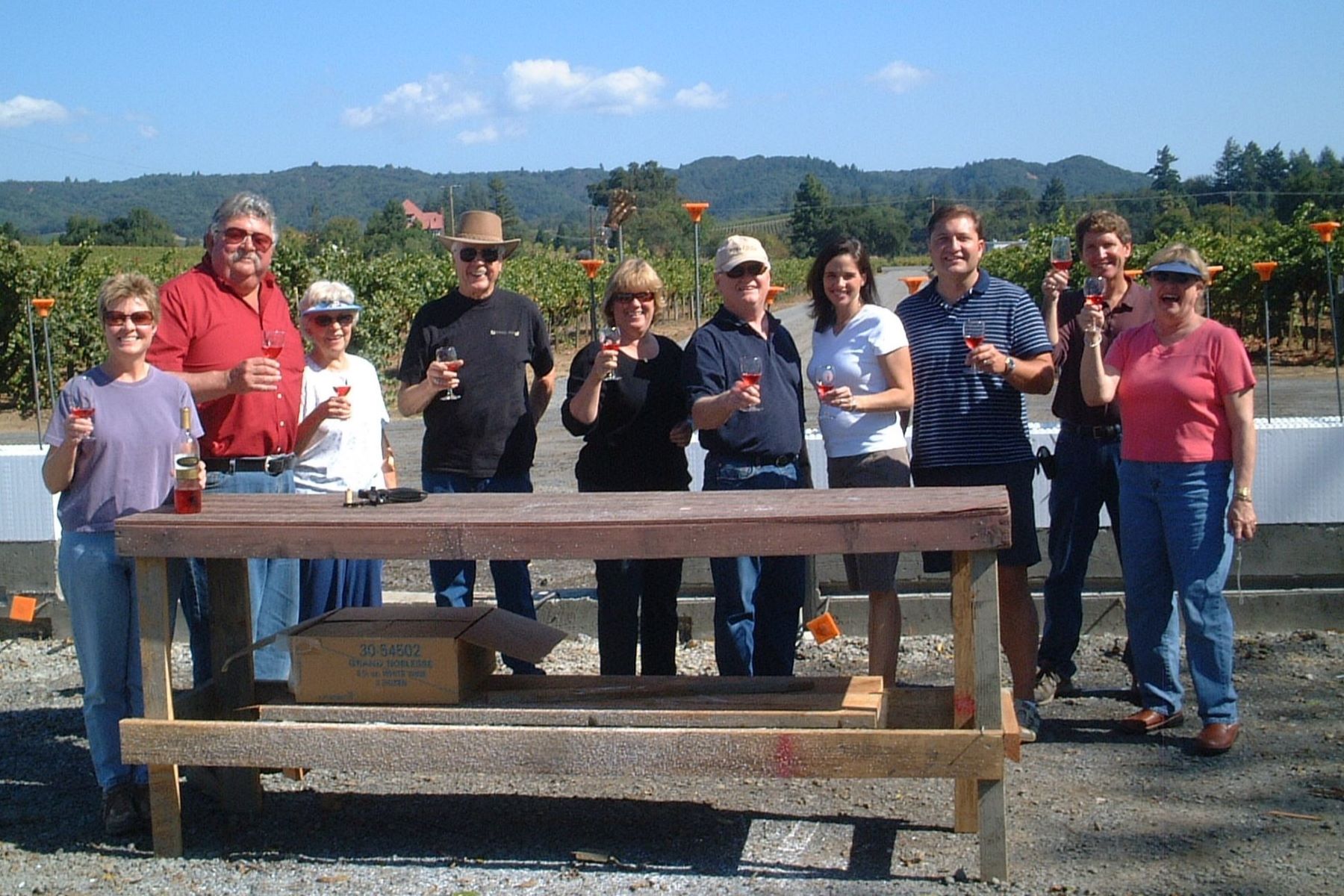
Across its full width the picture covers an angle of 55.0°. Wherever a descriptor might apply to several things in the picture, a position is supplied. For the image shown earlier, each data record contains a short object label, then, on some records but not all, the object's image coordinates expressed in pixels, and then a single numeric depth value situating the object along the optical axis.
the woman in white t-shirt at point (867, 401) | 4.51
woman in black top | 4.83
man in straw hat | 5.05
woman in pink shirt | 4.47
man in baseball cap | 4.60
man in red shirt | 4.42
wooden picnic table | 3.50
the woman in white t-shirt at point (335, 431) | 4.71
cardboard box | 3.92
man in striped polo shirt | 4.53
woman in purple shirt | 3.98
